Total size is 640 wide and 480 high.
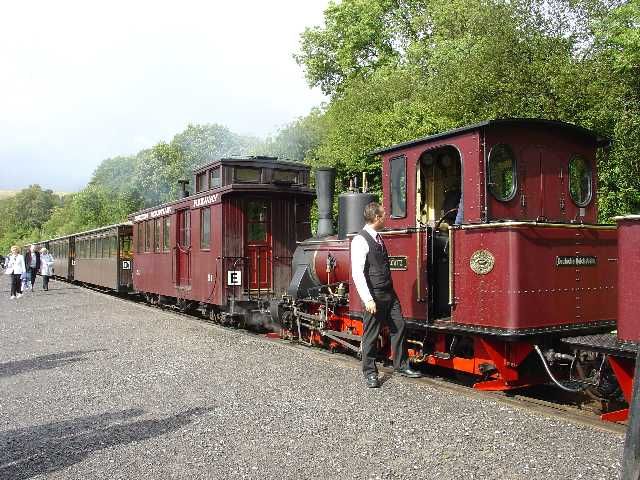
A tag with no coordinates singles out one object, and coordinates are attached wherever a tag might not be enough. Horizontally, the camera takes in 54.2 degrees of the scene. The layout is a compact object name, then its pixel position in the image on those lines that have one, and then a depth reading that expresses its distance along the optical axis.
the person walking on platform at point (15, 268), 18.61
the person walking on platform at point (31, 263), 23.52
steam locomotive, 5.55
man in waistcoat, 6.19
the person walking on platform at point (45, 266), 24.18
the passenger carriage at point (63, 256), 32.56
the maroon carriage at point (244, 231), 11.20
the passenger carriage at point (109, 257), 20.94
